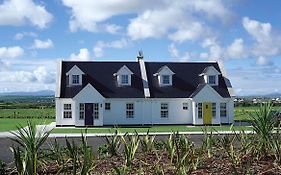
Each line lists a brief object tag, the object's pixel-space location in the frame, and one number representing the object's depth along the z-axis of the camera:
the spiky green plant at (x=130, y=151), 6.70
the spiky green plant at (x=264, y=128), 6.74
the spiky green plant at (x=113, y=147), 8.11
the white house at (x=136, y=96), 26.09
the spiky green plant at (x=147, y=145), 7.97
